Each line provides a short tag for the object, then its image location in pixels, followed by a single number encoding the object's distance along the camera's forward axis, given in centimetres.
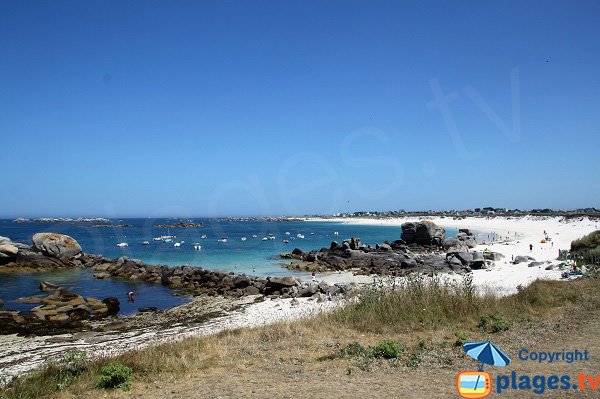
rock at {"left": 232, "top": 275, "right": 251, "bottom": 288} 2711
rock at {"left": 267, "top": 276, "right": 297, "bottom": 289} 2544
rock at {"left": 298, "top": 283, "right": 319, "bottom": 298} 2336
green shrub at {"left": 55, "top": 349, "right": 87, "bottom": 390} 767
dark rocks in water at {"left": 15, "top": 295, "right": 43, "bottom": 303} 2367
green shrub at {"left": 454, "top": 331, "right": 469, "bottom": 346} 901
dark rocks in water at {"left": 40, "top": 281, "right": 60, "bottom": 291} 2721
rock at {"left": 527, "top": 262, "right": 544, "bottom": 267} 2741
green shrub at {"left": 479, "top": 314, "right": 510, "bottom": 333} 1002
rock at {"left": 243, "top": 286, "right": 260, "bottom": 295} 2536
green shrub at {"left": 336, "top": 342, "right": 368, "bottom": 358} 860
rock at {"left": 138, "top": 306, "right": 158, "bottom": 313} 2114
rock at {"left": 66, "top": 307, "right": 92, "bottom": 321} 1942
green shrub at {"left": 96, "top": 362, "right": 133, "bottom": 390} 732
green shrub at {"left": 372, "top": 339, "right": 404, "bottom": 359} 834
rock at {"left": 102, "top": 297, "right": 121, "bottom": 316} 2089
